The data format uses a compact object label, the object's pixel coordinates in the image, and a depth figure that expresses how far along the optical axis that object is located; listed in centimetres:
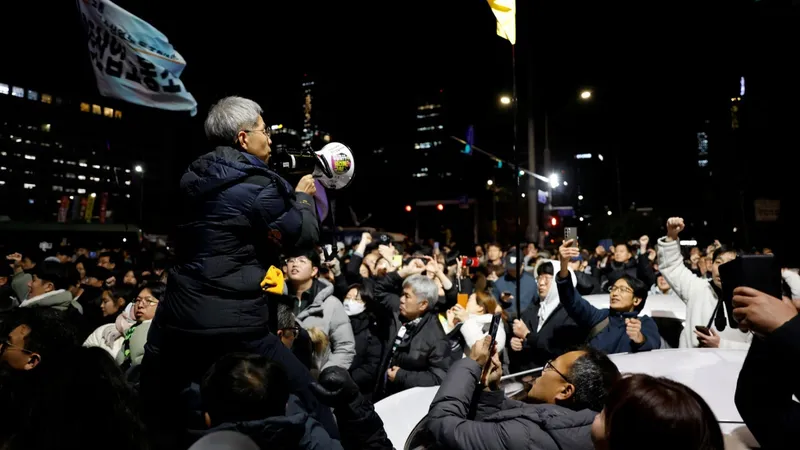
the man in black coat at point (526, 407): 245
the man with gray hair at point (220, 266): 265
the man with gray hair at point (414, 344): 471
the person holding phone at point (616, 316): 469
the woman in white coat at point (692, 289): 461
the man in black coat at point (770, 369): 171
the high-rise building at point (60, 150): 9612
